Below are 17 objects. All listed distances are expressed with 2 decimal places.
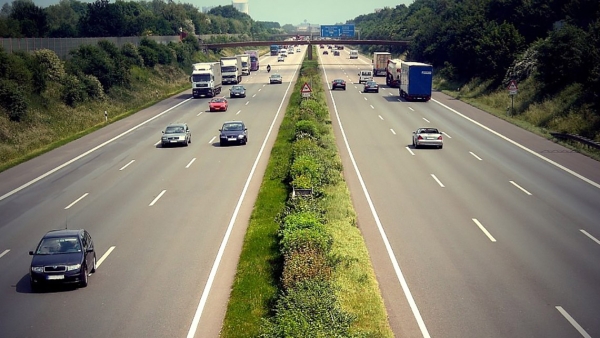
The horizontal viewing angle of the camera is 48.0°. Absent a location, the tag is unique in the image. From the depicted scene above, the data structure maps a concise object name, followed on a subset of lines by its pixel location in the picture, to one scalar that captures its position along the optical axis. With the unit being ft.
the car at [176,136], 144.87
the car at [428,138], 134.51
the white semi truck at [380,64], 351.46
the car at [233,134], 143.54
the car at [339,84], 281.13
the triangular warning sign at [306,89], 170.09
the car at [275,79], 322.96
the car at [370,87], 265.95
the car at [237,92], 255.09
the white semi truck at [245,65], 397.19
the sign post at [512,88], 177.80
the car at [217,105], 211.00
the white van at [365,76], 317.63
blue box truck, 220.84
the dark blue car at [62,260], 58.70
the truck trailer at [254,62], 444.96
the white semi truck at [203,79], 256.32
